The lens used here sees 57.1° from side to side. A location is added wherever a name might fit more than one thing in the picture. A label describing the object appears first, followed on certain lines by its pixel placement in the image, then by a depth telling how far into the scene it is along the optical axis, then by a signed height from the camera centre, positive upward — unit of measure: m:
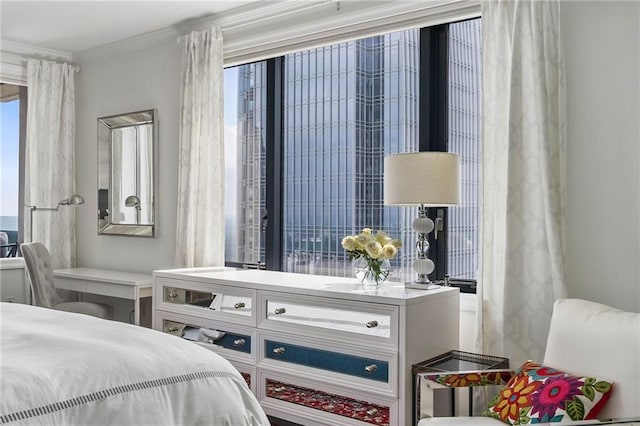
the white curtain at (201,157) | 4.16 +0.41
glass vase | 3.04 -0.29
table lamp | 2.79 +0.17
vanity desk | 4.18 -0.51
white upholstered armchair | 1.97 -0.49
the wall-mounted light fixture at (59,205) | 4.65 +0.09
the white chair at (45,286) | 4.04 -0.49
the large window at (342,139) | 3.32 +0.48
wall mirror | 4.70 +0.35
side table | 2.34 -0.69
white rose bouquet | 2.99 -0.18
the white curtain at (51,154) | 5.04 +0.53
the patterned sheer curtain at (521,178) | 2.71 +0.17
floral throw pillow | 1.98 -0.64
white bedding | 1.49 -0.46
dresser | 2.69 -0.62
